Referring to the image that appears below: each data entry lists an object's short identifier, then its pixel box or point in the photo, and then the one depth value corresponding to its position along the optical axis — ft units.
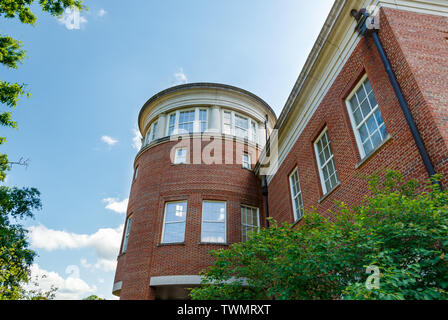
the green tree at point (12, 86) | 26.96
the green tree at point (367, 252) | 10.14
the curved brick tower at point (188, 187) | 42.93
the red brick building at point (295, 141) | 20.53
